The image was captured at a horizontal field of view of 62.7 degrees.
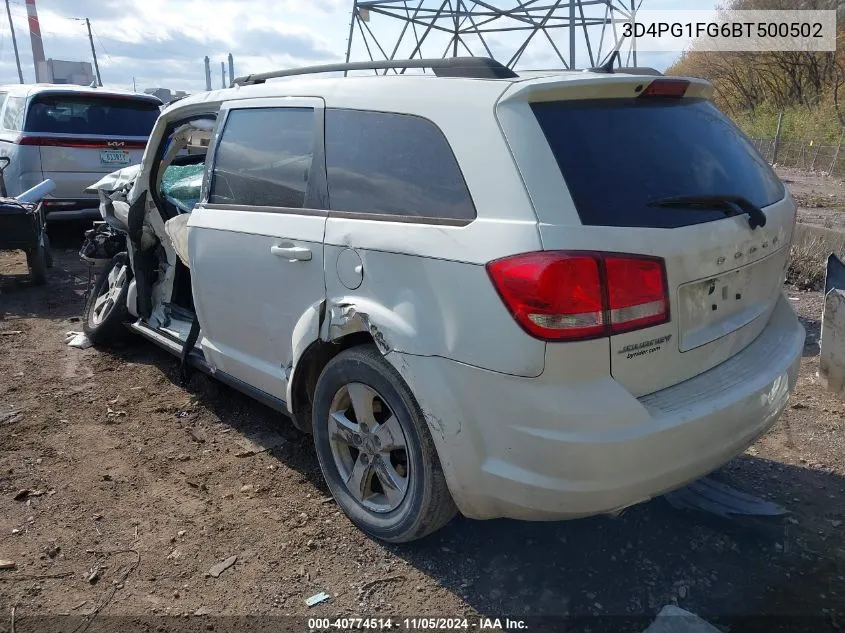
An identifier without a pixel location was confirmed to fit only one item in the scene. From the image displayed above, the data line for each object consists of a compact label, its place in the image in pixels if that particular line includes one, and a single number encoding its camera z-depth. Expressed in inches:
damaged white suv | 86.5
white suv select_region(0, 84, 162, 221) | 326.6
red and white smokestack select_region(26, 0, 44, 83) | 2721.5
